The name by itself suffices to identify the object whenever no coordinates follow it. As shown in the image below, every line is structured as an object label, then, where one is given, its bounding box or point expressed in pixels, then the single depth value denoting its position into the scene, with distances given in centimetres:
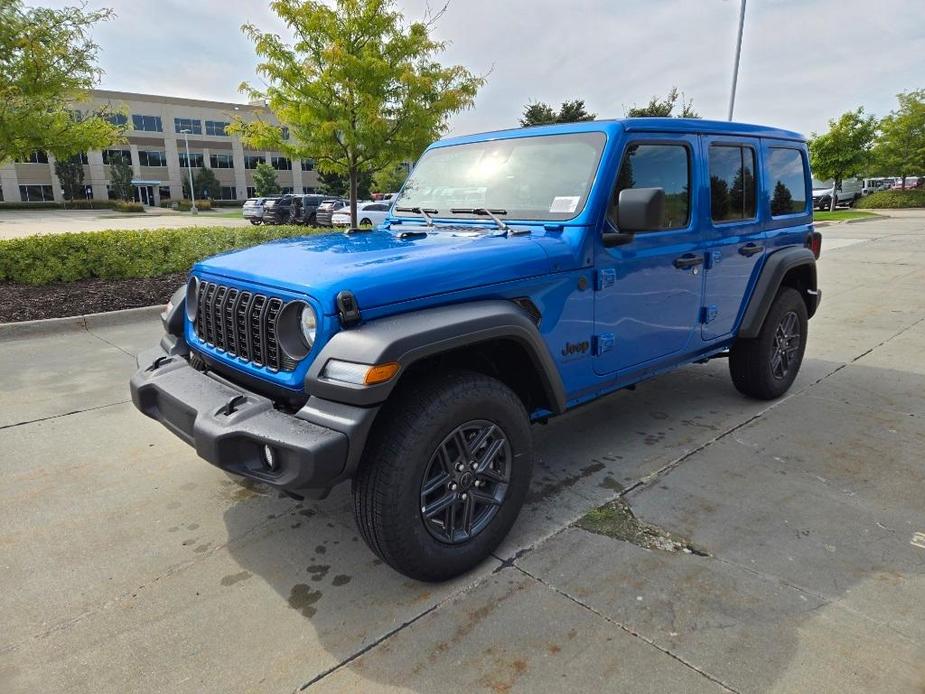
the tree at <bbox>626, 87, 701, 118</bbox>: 2821
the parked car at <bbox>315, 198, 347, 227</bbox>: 2802
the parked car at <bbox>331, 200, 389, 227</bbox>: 2352
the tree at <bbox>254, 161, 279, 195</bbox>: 5691
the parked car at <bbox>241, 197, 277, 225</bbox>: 3219
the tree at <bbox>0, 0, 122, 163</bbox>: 776
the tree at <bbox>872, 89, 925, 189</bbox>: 3719
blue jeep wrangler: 229
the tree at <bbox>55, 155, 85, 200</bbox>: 5344
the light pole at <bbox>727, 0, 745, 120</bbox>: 1723
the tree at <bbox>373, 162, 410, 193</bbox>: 4473
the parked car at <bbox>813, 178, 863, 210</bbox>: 3578
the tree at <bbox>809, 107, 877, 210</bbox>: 3139
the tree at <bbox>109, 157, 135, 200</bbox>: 5468
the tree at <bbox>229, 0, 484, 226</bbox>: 996
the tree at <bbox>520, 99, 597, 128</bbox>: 3322
